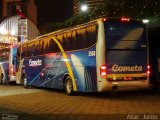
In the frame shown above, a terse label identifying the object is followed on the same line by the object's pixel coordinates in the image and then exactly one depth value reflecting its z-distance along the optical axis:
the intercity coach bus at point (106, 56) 16.02
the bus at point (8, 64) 28.22
